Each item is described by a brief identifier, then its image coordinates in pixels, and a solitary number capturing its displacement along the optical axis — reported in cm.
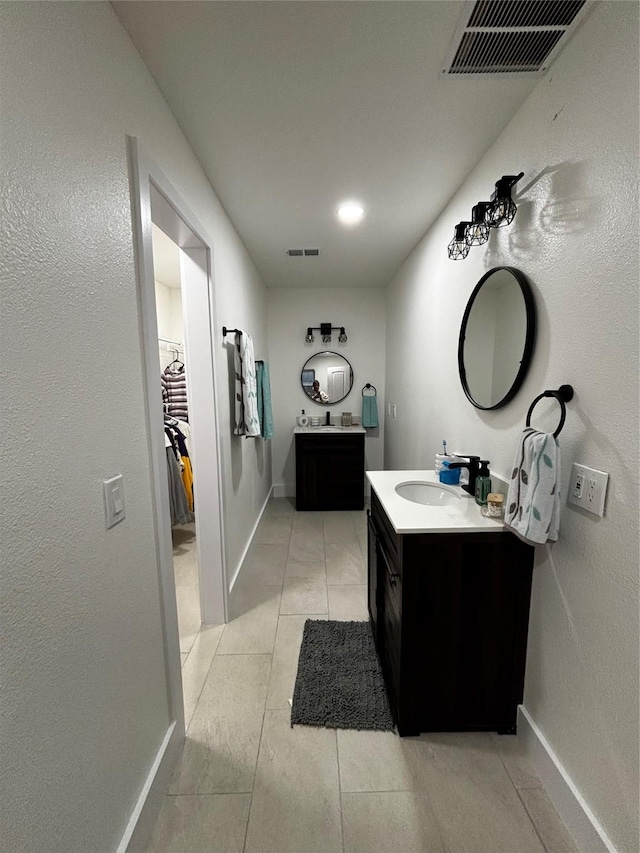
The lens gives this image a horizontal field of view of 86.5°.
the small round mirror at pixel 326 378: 409
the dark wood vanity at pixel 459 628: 131
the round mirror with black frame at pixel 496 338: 137
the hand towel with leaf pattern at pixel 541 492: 108
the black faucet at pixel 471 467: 168
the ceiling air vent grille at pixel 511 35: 98
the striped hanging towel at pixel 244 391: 232
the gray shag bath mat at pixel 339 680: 148
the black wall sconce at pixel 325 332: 397
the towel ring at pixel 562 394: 111
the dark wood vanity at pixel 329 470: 369
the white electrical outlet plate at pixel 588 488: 99
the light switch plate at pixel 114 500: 92
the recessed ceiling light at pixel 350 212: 209
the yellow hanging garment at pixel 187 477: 295
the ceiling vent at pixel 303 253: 283
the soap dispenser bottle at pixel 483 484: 152
